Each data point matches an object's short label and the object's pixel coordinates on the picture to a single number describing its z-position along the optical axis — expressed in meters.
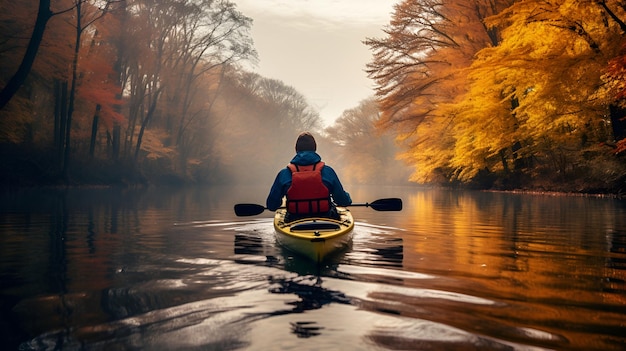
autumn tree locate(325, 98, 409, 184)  57.09
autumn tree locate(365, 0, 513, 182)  26.42
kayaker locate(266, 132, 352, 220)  6.75
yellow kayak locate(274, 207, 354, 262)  5.41
